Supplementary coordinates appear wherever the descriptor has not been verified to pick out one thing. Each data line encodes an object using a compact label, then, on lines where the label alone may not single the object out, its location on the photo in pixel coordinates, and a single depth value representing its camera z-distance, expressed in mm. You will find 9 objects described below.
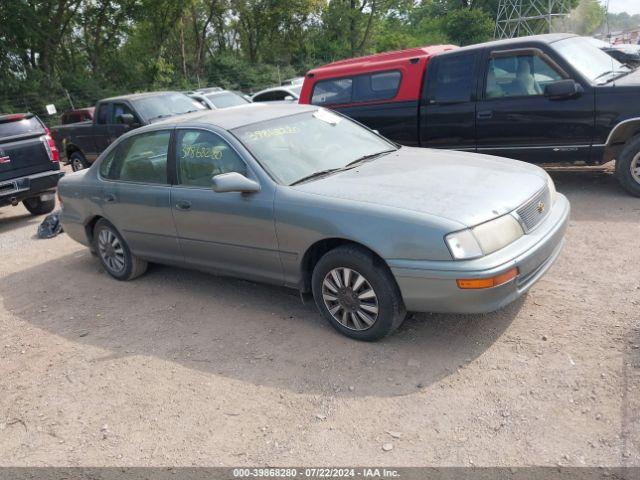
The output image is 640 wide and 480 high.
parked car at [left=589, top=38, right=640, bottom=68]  8114
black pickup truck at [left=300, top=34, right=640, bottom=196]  6492
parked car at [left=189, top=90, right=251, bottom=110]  14766
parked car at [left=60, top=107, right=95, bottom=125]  15938
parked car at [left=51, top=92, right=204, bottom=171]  11164
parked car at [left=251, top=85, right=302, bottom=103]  16094
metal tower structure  39062
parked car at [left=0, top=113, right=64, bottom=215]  8750
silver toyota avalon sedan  3629
